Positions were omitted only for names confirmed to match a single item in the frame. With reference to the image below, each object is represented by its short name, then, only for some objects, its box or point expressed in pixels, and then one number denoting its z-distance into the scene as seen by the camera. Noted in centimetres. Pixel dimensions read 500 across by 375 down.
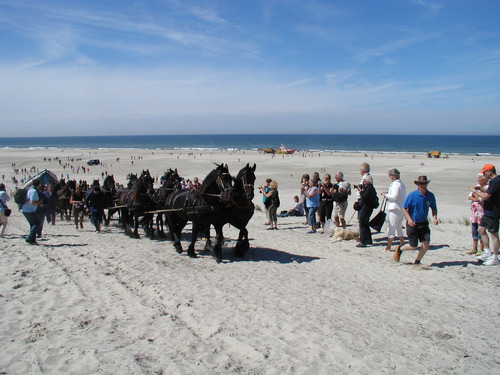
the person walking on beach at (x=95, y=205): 1279
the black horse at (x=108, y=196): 1412
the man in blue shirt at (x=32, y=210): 949
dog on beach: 1082
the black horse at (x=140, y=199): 1140
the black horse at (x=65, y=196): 1639
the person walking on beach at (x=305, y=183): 1325
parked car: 5893
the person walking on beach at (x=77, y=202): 1409
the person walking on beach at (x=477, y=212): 843
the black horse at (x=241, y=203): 824
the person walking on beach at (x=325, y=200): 1171
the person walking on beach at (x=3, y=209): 1041
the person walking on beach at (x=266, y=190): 1344
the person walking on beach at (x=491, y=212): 757
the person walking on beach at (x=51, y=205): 1459
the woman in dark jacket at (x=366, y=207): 966
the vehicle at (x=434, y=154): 6854
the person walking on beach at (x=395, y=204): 869
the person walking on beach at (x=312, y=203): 1211
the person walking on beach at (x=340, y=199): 1120
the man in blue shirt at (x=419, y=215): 755
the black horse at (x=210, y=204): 846
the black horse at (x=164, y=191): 1159
